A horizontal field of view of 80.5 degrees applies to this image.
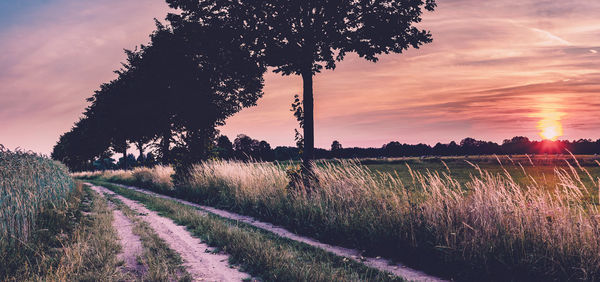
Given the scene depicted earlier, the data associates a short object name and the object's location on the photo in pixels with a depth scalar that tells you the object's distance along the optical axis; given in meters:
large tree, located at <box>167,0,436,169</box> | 12.27
